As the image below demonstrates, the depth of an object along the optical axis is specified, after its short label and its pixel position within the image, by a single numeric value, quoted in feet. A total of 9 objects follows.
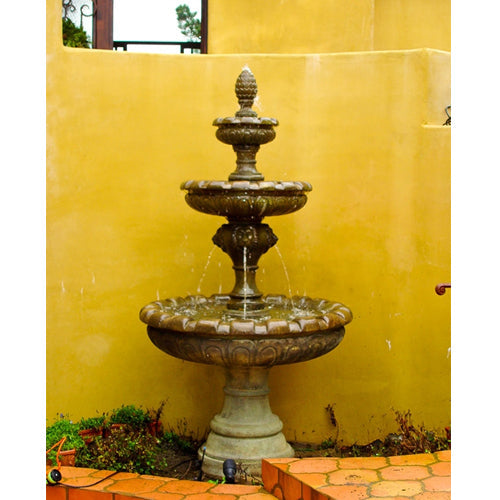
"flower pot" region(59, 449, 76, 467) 18.19
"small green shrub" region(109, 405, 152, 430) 21.01
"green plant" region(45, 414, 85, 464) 18.85
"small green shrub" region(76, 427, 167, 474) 18.39
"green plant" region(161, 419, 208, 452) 21.20
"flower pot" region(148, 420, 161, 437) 21.17
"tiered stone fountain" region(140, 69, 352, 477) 17.52
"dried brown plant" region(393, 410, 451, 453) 18.89
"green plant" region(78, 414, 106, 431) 20.58
